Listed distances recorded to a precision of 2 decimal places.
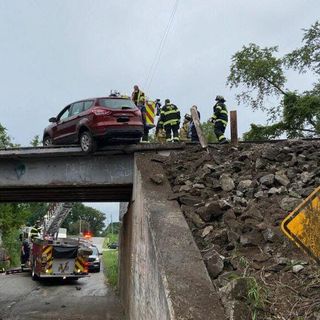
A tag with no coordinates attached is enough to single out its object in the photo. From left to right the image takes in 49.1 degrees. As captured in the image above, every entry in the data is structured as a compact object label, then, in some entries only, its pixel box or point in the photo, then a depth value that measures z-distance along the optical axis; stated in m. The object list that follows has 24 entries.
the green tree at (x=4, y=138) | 32.37
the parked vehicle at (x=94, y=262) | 24.22
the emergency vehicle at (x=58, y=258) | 16.69
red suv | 9.39
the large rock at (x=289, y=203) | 5.75
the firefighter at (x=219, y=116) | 10.56
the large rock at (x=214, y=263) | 4.57
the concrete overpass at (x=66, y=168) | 9.79
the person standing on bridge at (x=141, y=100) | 12.30
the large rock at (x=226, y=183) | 6.64
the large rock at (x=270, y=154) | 7.37
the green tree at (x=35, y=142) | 35.82
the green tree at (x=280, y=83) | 18.84
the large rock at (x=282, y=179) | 6.46
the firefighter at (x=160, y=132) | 12.86
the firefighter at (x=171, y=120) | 11.69
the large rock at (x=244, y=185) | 6.56
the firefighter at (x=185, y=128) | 13.06
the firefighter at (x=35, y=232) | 19.79
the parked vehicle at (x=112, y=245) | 54.78
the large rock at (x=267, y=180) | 6.53
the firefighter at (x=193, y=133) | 11.42
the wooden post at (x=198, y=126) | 8.57
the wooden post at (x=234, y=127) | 8.65
